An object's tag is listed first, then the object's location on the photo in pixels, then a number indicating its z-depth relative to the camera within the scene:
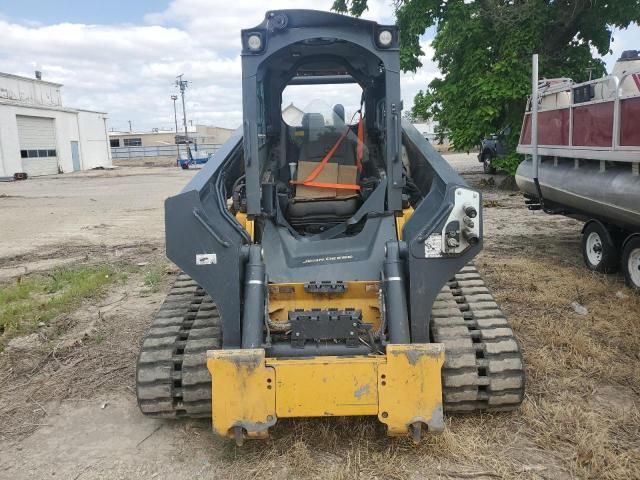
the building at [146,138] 74.00
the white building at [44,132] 33.72
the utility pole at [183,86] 58.84
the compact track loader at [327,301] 3.29
